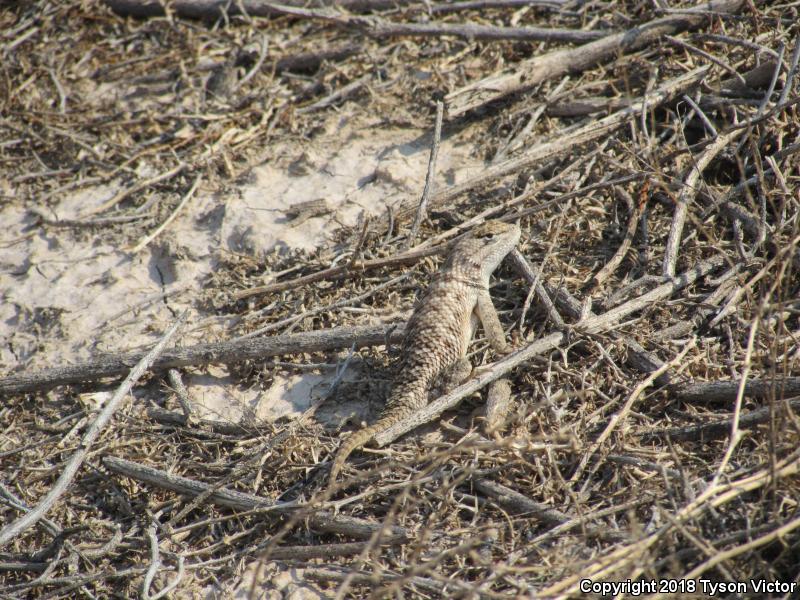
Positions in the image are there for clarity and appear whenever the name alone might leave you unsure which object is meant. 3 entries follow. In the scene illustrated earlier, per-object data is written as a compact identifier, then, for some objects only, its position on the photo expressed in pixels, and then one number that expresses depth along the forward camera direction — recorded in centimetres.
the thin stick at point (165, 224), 1166
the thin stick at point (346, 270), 1023
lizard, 837
